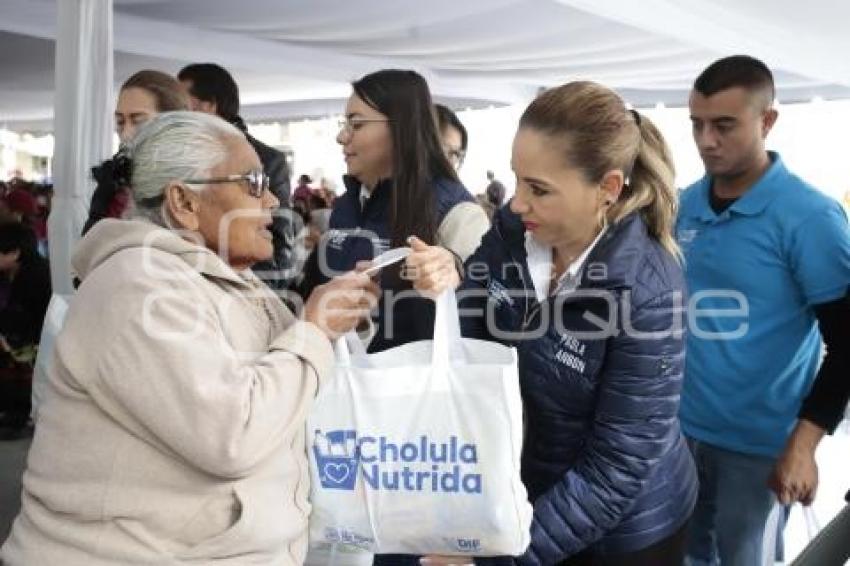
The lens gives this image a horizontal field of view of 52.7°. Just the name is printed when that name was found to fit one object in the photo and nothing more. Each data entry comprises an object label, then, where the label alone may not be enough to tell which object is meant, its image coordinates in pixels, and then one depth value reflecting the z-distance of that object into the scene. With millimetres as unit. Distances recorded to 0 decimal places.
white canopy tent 3871
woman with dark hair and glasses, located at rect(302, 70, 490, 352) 2115
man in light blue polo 1959
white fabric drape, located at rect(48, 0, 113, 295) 3807
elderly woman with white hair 1105
